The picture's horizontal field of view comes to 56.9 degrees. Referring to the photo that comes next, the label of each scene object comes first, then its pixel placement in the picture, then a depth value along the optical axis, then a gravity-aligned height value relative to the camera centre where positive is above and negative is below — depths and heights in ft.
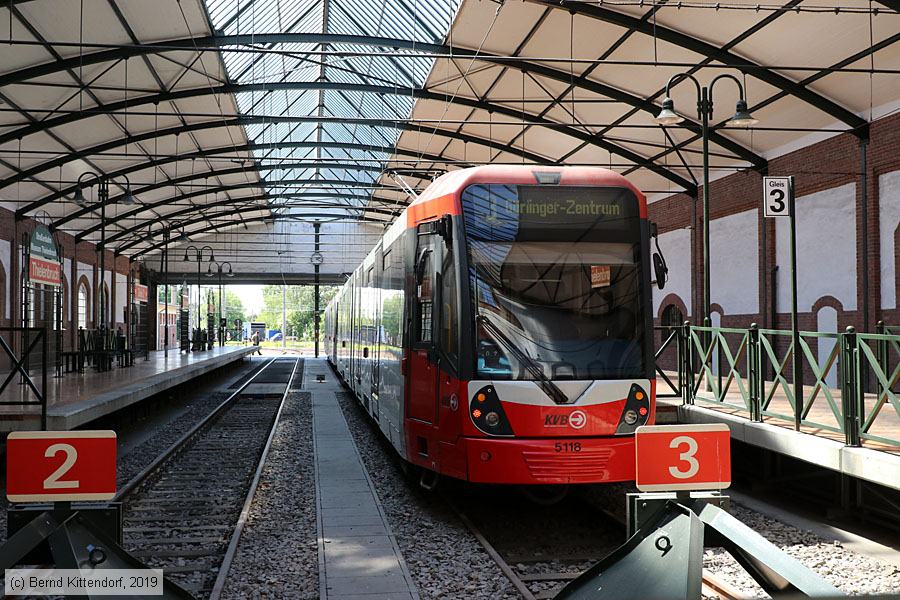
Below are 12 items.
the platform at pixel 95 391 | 36.70 -4.42
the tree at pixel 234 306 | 398.83 +5.86
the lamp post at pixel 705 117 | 40.14 +9.64
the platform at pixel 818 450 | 23.03 -4.34
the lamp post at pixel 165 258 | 99.44 +7.24
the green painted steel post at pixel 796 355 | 28.86 -1.51
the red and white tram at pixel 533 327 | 24.00 -0.37
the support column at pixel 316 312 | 184.65 +0.99
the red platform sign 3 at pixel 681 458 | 13.91 -2.43
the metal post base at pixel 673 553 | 12.03 -3.67
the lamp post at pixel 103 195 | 63.95 +10.16
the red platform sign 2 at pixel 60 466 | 13.39 -2.39
